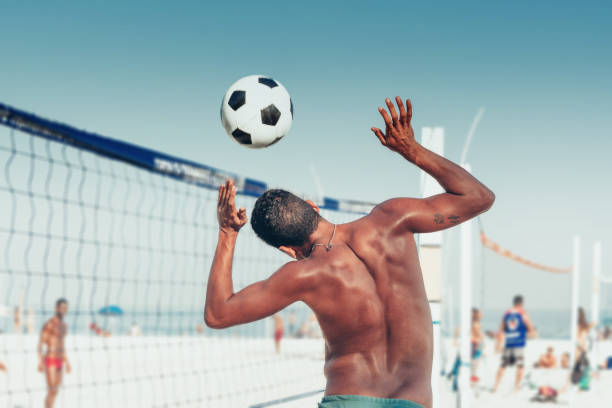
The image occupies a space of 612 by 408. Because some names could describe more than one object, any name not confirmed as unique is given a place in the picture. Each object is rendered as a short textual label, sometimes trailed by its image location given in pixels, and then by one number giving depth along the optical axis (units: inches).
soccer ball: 144.4
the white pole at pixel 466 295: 201.8
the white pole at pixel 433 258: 162.6
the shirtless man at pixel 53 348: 329.7
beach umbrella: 1255.1
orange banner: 623.2
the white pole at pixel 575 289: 488.2
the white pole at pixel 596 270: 596.7
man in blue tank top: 434.6
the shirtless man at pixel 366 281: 96.5
